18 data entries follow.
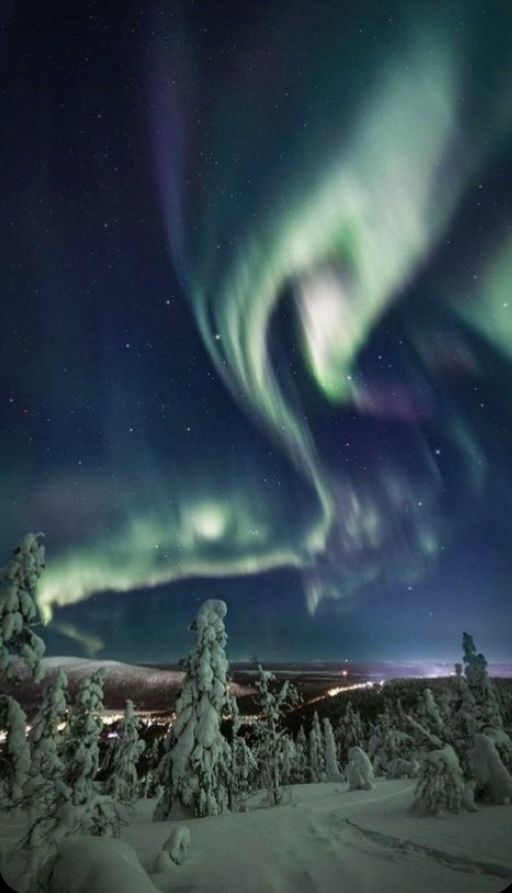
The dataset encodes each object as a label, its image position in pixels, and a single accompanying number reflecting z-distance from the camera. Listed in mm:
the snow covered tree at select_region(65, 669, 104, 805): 13956
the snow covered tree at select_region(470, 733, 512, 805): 15711
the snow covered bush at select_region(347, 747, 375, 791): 23938
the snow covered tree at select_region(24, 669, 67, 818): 24453
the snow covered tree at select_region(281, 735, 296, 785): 32344
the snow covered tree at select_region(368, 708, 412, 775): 50228
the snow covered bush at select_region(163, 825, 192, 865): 10477
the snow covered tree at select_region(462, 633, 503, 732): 29969
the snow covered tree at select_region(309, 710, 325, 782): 59534
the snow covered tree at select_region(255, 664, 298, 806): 30000
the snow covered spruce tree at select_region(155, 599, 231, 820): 19438
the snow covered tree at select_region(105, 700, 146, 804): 37453
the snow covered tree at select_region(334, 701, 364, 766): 71375
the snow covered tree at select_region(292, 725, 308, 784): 56131
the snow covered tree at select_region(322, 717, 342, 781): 54356
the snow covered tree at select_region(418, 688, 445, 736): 34066
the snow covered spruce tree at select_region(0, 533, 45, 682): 11594
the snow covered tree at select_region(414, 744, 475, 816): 14648
